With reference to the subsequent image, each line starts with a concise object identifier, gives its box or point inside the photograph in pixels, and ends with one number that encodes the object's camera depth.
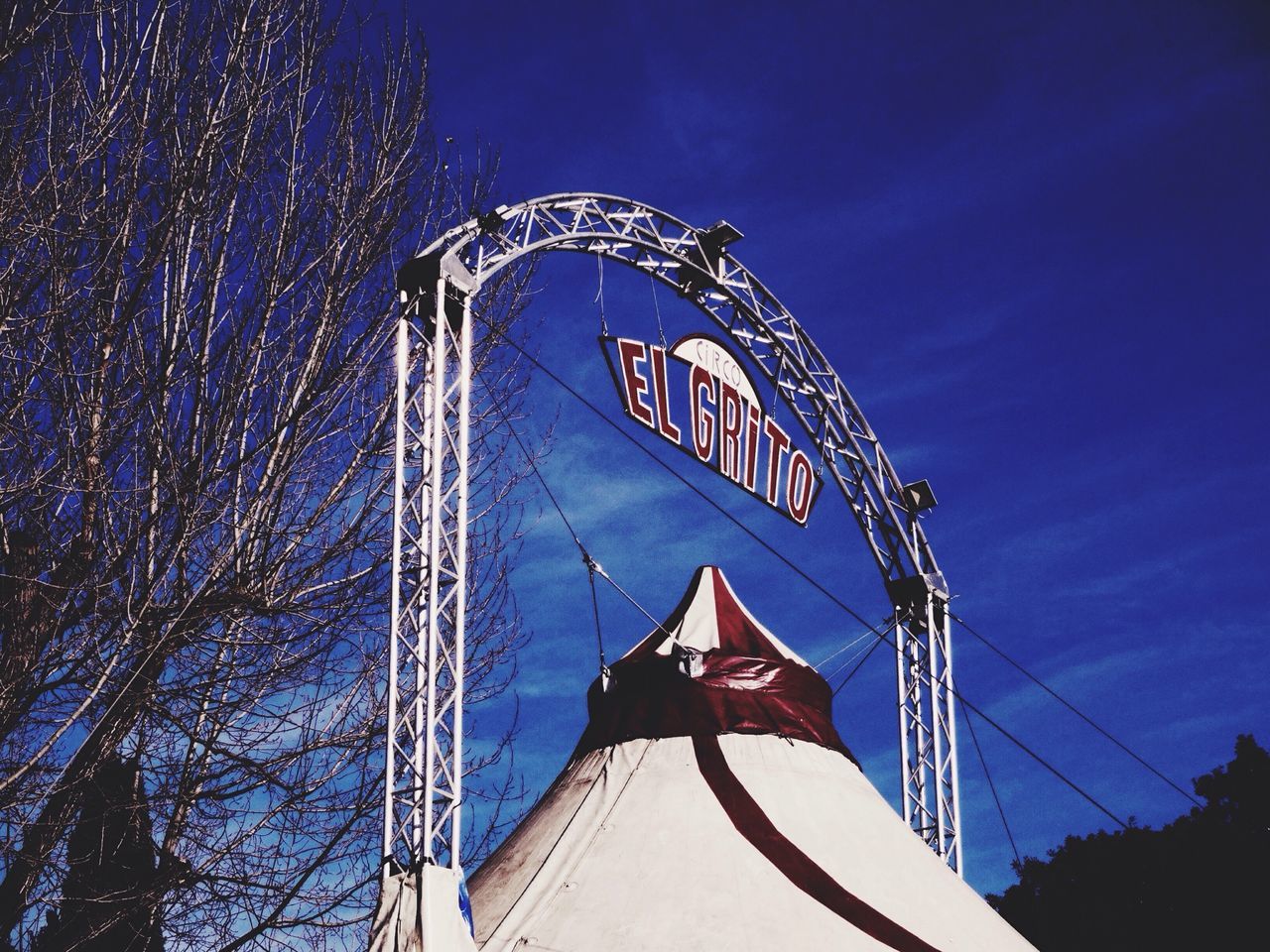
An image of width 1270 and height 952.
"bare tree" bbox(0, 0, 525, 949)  7.42
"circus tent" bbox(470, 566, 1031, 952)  7.18
